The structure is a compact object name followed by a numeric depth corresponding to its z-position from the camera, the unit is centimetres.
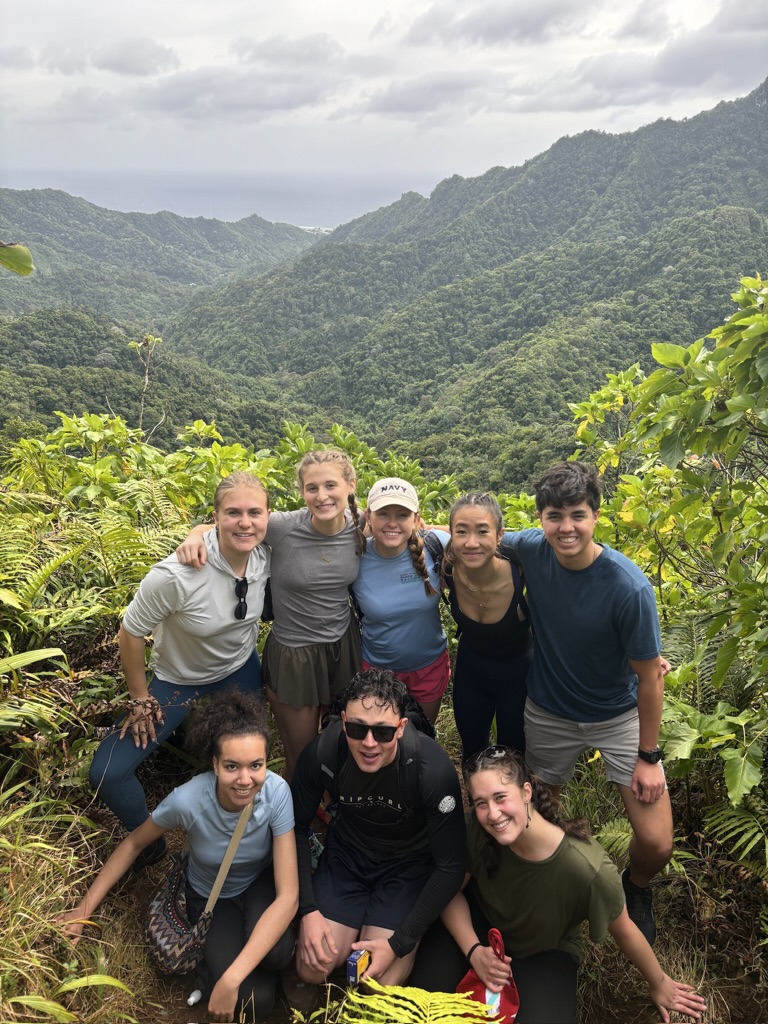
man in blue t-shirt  275
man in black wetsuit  283
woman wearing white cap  333
